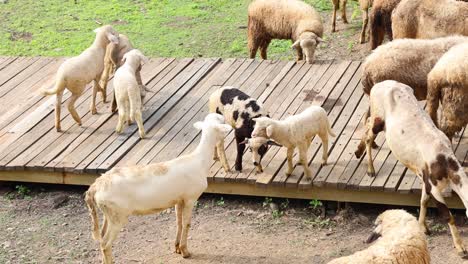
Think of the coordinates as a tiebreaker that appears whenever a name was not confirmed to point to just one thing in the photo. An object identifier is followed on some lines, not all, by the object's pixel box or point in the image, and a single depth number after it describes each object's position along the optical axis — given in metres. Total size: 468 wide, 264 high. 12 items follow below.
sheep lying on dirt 7.29
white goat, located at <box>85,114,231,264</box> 8.31
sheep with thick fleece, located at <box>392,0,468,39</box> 11.97
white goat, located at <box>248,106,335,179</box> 9.39
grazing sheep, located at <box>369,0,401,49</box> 13.35
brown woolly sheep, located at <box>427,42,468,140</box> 9.59
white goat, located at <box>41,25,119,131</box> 11.08
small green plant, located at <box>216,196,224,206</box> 10.21
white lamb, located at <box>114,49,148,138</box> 10.65
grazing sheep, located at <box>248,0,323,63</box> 13.61
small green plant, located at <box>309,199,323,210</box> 9.91
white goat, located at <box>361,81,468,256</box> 8.59
